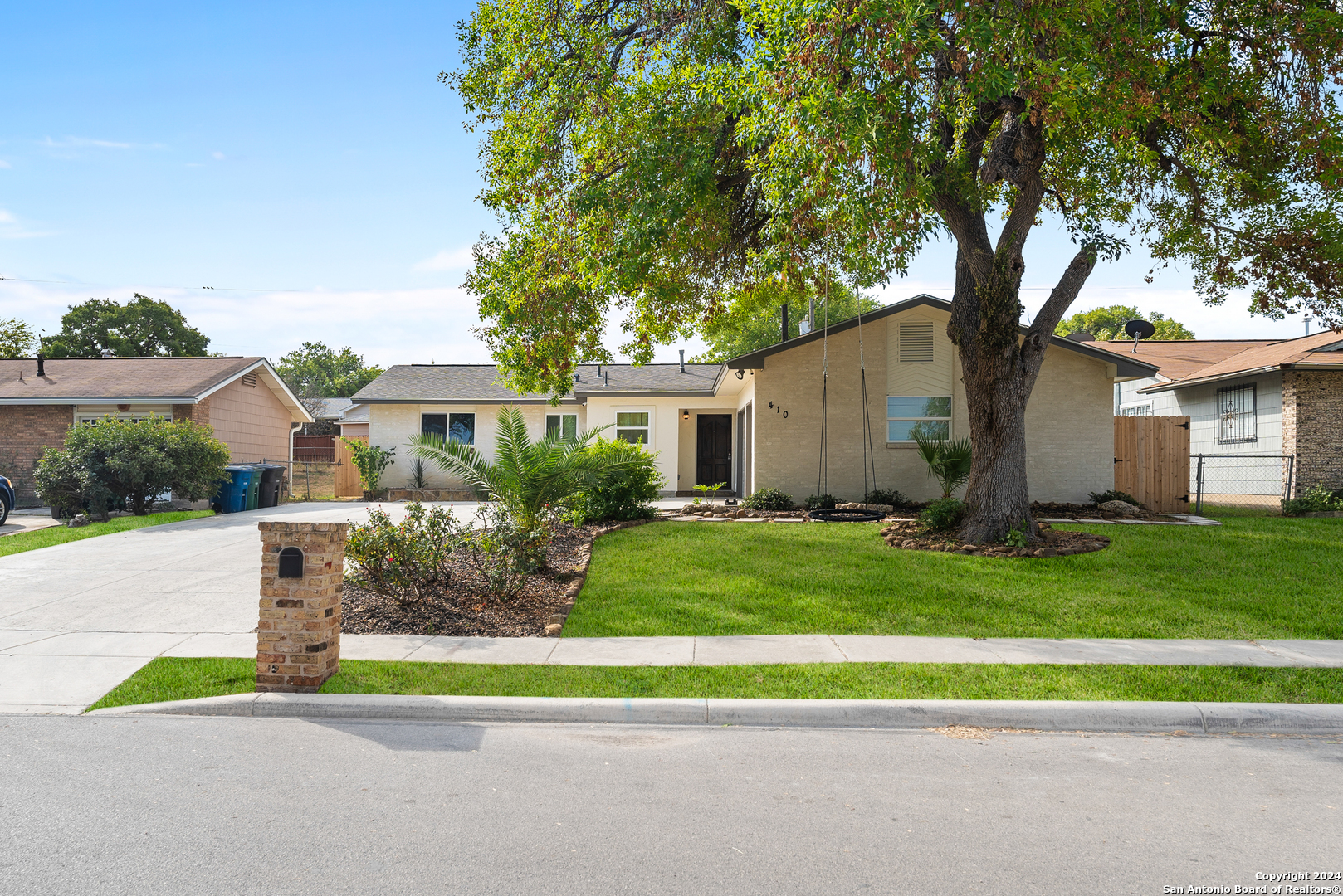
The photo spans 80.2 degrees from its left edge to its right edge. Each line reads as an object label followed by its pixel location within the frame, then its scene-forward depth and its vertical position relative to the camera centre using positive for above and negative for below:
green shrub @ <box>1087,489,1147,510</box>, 16.05 -0.77
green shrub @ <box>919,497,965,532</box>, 12.27 -0.91
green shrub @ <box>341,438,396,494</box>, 22.95 -0.26
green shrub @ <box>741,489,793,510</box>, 16.30 -0.92
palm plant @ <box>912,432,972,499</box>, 14.99 -0.07
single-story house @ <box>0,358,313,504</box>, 20.52 +1.40
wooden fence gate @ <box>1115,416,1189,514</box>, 16.31 -0.03
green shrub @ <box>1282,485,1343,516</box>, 16.03 -0.87
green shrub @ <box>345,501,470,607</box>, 8.00 -1.01
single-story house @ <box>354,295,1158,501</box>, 16.69 +1.11
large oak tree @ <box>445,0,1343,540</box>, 8.05 +4.04
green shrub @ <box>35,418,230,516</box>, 16.14 -0.30
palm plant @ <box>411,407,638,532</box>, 10.05 -0.19
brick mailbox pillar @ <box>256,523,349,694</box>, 5.68 -1.12
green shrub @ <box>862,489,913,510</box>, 16.42 -0.85
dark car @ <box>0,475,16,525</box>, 15.91 -0.98
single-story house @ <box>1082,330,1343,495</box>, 17.33 +1.24
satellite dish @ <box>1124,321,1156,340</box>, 24.61 +4.05
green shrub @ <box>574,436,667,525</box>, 13.71 -0.65
